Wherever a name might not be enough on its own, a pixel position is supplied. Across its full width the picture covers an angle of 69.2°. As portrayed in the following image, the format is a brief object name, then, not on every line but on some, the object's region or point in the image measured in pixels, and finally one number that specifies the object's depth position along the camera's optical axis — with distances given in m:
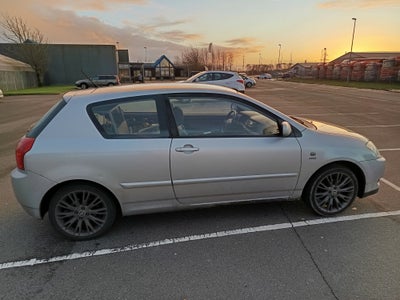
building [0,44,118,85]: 40.88
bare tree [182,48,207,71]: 67.21
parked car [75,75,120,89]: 32.97
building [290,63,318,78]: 68.12
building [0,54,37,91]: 29.47
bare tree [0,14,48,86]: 36.78
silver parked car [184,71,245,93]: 17.39
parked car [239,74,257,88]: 34.65
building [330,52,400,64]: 93.04
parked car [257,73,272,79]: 75.97
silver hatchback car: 2.94
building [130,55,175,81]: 54.50
